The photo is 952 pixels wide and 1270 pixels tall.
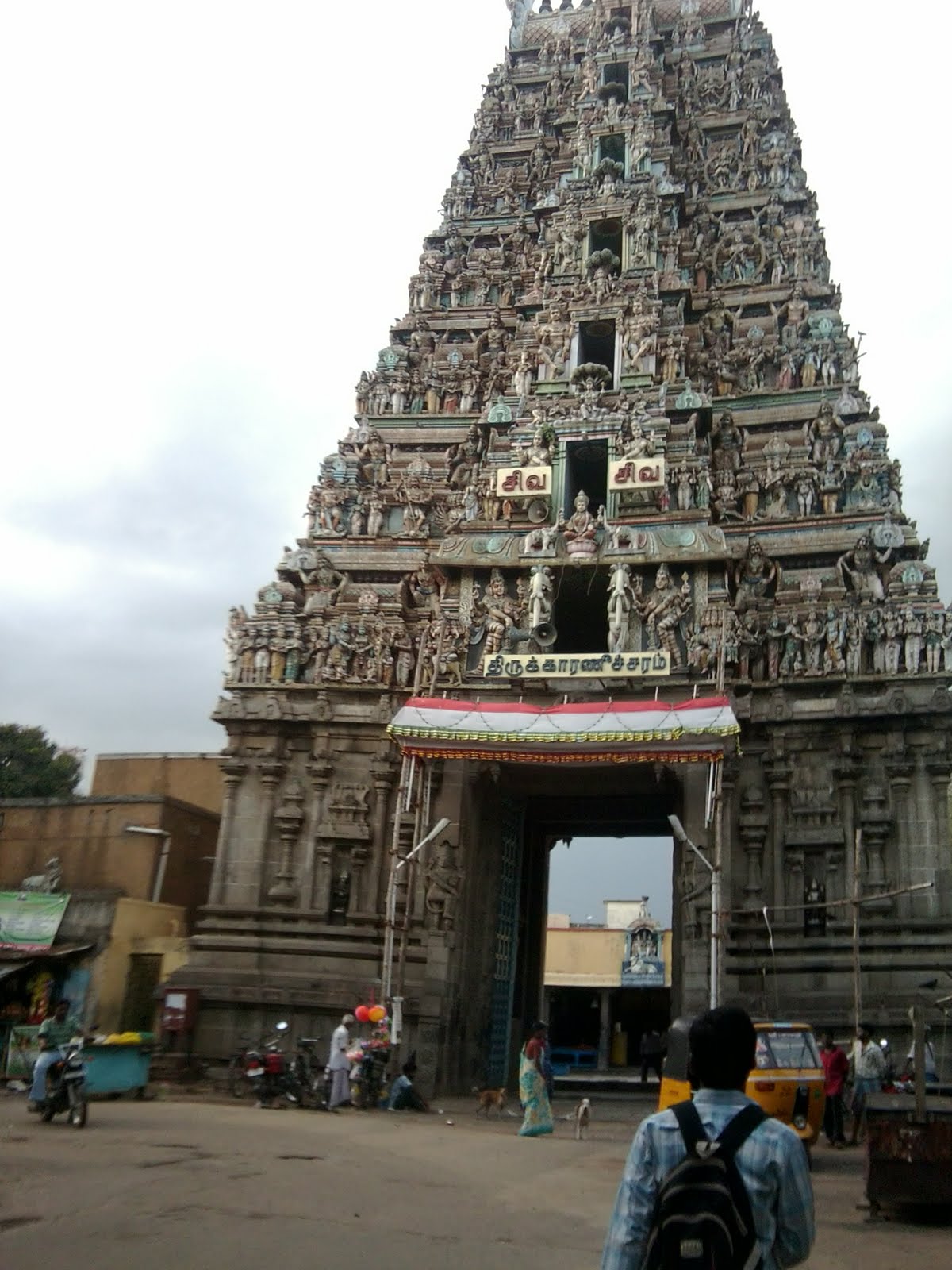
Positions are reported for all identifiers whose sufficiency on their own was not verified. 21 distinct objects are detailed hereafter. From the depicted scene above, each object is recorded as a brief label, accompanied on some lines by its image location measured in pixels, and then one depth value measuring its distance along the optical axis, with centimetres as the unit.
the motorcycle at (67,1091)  1334
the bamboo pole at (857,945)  1773
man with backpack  332
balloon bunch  1877
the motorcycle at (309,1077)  1739
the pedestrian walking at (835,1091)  1544
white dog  1545
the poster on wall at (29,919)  2302
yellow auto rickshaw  1298
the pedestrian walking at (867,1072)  1540
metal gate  2333
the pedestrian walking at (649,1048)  2742
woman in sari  1548
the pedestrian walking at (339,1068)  1723
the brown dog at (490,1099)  1775
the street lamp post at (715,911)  1830
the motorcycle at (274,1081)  1734
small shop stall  2239
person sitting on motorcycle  1372
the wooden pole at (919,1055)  934
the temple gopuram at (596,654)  2048
